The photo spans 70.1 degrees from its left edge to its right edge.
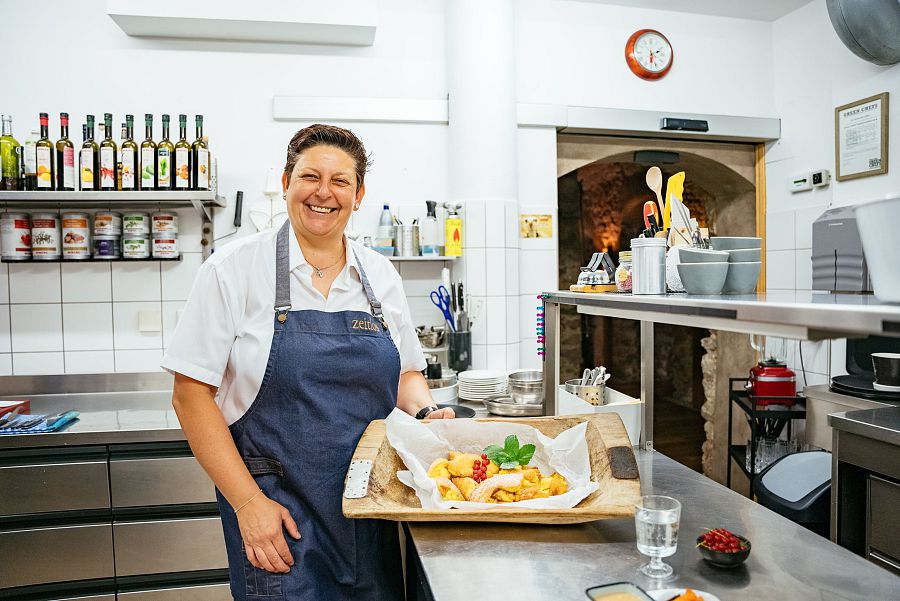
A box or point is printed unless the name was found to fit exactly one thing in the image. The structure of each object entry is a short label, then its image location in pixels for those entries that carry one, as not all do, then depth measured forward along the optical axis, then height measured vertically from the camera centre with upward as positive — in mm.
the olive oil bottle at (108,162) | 2812 +571
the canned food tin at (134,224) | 2996 +319
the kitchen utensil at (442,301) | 3271 -58
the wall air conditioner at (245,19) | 2898 +1255
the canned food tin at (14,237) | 2934 +255
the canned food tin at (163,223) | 3027 +324
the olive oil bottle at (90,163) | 2824 +573
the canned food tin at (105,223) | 2983 +319
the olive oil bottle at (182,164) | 2875 +573
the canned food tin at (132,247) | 3002 +210
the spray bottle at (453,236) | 3215 +269
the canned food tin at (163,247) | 3029 +210
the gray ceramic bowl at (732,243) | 1356 +96
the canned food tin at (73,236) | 2979 +259
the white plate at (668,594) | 1027 -500
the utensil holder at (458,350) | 3178 -301
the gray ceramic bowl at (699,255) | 1274 +66
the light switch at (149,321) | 3139 -145
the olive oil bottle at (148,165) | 2848 +563
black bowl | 1138 -482
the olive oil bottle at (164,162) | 2855 +575
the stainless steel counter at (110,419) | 2438 -527
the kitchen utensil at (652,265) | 1503 +55
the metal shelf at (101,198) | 2740 +417
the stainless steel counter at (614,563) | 1070 -499
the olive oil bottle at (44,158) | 2777 +584
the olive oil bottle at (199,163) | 2881 +578
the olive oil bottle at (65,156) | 2791 +595
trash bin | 2525 -832
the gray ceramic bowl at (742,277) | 1332 +22
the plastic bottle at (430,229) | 3244 +308
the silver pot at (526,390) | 2775 -444
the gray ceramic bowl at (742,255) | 1332 +68
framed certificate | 3139 +756
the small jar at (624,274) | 1637 +37
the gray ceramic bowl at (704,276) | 1261 +24
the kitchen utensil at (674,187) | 1533 +243
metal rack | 3131 -613
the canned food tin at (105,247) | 2986 +209
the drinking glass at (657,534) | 1104 -424
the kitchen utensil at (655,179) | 1603 +275
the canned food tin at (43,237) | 2947 +256
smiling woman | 1479 -234
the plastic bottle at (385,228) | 3150 +307
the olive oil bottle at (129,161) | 2822 +576
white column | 3229 +688
